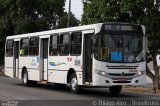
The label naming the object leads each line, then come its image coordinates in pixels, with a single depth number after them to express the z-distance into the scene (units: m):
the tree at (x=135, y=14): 24.11
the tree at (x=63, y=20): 48.30
